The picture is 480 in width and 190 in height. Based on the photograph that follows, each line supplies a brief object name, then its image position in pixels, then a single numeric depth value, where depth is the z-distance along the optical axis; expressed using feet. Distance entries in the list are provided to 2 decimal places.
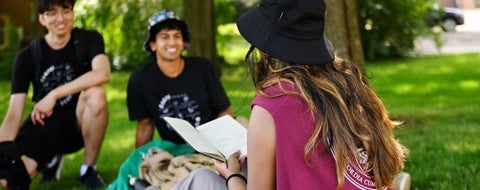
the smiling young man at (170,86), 15.64
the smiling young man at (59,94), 16.14
